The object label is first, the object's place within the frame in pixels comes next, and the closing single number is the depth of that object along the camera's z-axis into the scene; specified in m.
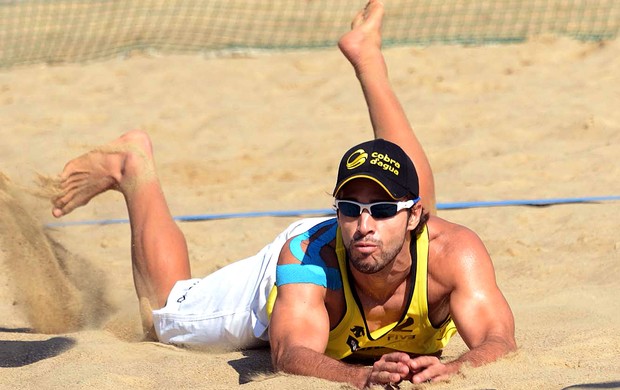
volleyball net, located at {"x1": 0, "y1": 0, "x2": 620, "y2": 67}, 19.12
